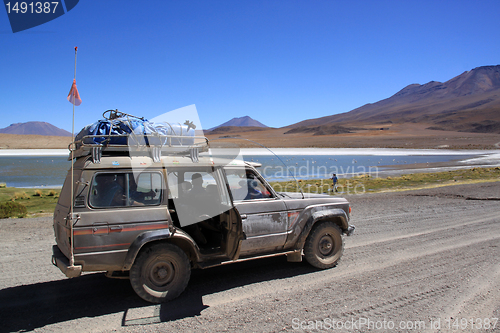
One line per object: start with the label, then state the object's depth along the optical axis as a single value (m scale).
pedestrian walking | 20.85
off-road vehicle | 4.41
